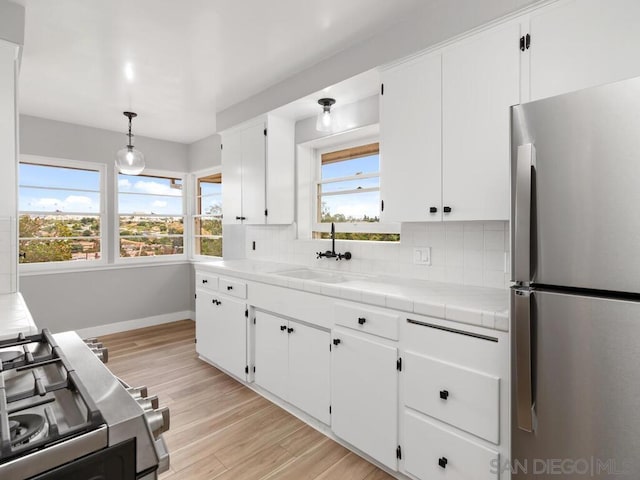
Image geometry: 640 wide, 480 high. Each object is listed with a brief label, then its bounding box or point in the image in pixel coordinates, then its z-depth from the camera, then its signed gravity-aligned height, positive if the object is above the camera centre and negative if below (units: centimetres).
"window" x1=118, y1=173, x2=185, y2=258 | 460 +29
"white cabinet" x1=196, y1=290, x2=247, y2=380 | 289 -83
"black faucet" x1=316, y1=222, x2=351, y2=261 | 285 -14
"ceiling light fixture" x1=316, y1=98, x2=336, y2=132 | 268 +90
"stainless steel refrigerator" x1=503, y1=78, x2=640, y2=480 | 104 -16
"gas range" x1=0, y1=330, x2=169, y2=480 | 53 -32
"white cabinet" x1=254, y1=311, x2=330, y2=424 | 225 -86
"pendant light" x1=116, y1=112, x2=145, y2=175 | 351 +75
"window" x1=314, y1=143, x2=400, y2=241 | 289 +36
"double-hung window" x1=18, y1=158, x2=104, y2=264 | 390 +29
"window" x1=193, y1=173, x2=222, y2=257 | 478 +27
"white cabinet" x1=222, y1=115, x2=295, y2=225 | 322 +61
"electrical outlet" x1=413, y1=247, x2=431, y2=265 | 236 -13
